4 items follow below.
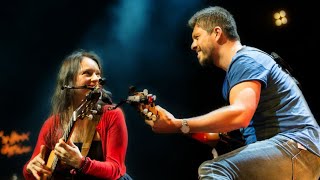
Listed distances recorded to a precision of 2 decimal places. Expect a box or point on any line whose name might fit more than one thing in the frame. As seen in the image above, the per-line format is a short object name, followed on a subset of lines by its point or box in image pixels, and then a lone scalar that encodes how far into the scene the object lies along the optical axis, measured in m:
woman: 3.12
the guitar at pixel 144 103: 2.08
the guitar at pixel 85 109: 3.02
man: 2.21
